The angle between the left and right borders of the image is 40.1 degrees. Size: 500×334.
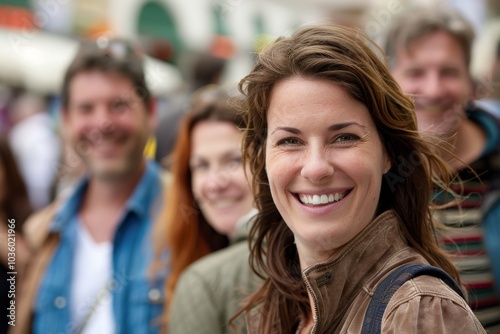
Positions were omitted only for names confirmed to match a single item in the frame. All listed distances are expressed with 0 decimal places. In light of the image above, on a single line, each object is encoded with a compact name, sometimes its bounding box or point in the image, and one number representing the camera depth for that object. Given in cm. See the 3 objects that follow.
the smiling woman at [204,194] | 306
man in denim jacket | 317
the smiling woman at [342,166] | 168
